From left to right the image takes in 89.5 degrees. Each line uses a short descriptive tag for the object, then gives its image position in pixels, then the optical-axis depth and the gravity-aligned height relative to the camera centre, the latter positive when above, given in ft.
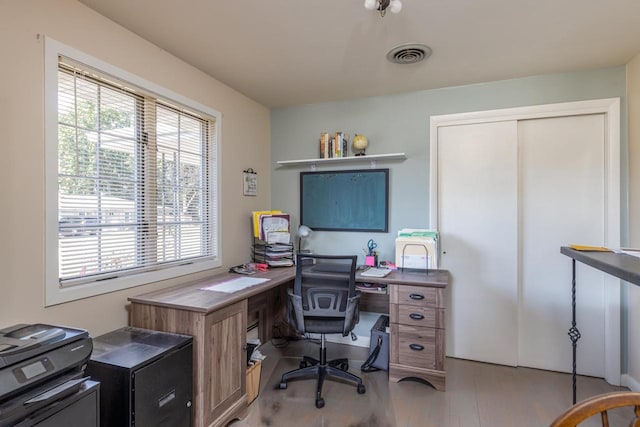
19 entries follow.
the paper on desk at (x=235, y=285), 7.29 -1.75
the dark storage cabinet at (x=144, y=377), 4.81 -2.61
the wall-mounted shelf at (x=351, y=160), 9.99 +1.70
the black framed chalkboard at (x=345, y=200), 10.48 +0.39
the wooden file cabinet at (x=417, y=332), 7.99 -3.06
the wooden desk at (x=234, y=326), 5.97 -2.49
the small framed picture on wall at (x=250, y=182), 10.40 +0.97
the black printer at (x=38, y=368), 3.52 -1.87
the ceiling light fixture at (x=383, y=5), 5.27 +3.45
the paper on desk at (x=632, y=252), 5.59 -0.73
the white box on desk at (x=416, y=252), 8.91 -1.15
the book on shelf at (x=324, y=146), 10.78 +2.22
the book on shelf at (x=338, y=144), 10.64 +2.23
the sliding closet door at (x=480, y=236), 9.23 -0.72
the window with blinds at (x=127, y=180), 5.76 +0.69
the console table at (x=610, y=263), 4.07 -0.75
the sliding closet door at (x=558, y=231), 8.61 -0.53
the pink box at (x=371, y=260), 10.18 -1.54
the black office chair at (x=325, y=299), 7.75 -2.13
